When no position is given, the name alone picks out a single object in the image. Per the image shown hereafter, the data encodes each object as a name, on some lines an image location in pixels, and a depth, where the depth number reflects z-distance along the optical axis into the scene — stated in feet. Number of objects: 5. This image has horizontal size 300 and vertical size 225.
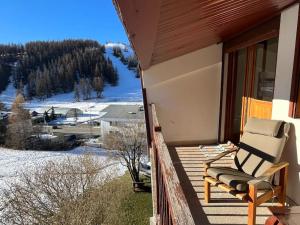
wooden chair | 8.18
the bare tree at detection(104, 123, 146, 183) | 56.21
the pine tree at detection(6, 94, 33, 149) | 85.97
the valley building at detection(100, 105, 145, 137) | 70.79
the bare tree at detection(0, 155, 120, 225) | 35.40
